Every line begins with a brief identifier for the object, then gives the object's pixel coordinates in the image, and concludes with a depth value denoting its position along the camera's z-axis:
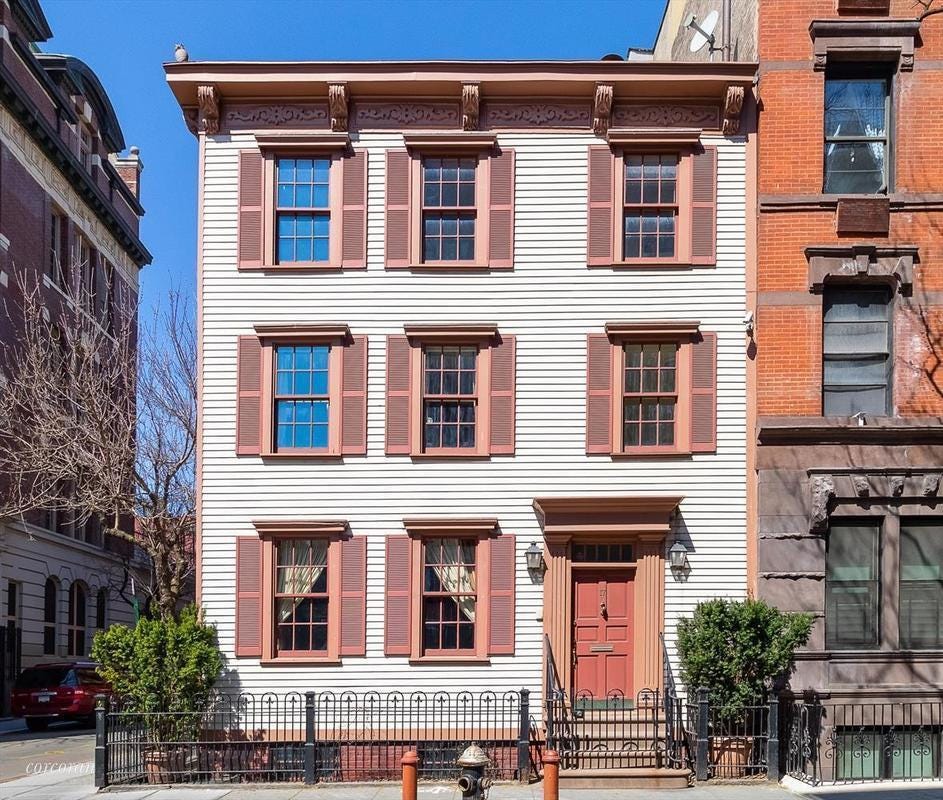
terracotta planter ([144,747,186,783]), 14.88
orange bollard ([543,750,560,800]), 9.70
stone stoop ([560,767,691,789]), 14.09
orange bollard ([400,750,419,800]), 9.95
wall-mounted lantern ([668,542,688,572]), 15.95
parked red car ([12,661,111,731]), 25.45
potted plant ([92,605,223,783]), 14.86
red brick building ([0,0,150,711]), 31.12
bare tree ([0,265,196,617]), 21.58
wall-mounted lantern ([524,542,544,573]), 15.96
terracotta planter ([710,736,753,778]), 14.71
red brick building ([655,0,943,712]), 15.66
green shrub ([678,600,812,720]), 14.67
